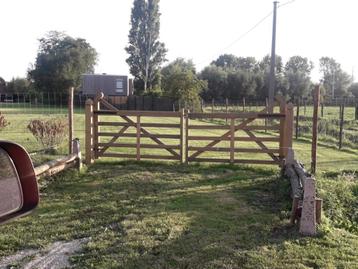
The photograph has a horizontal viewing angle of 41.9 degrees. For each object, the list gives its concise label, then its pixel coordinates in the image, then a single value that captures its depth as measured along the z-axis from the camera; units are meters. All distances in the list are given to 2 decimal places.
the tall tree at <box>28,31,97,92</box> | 65.00
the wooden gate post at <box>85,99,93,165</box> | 12.09
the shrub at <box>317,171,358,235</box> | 7.03
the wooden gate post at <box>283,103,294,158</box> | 11.36
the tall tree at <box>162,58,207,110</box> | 44.91
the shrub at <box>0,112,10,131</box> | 15.23
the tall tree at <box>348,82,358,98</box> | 89.63
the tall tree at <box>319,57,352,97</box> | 93.50
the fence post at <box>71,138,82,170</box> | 10.95
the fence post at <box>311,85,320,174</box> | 10.32
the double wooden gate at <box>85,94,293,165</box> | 11.60
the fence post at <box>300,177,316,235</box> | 6.12
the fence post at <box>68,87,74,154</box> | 12.36
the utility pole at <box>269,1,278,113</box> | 26.07
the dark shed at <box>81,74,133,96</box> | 59.59
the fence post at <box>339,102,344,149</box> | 17.81
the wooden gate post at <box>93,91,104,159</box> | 12.47
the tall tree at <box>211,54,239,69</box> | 92.26
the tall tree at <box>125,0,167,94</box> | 63.31
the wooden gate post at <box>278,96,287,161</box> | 11.55
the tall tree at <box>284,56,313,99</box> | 72.94
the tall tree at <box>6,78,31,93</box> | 74.59
